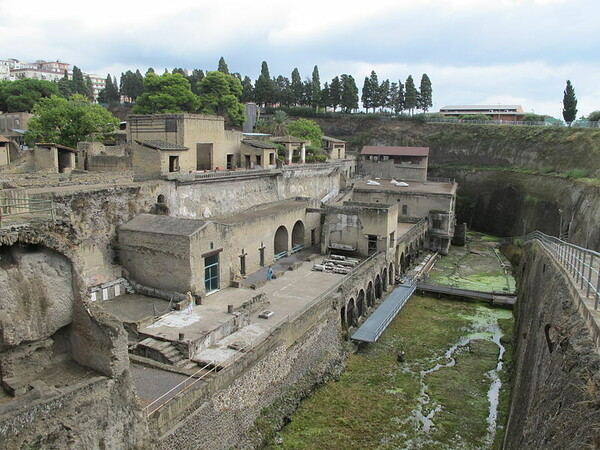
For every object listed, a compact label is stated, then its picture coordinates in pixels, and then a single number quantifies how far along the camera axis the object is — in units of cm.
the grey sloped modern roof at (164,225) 2125
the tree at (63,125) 3866
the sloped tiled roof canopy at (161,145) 2873
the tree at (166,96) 5059
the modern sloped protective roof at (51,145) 3173
